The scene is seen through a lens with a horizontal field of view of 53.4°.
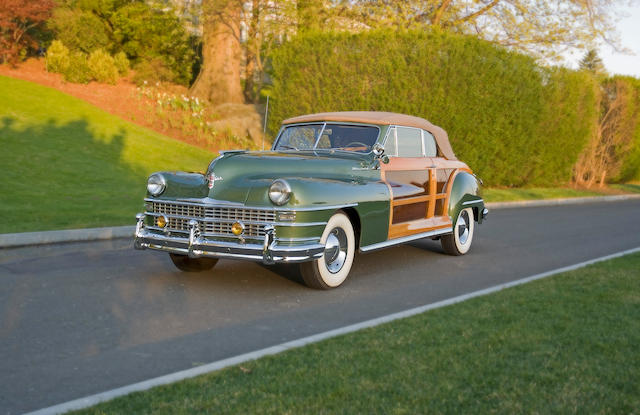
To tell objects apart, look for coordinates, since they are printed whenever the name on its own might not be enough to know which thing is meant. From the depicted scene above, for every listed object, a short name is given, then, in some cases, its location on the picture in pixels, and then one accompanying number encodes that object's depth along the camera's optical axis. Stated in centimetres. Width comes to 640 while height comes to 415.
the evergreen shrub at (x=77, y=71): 2594
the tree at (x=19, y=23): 2508
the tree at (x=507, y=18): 2462
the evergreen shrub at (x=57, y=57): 2611
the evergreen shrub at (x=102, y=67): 2623
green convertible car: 622
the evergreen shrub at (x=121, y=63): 2827
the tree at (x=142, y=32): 2988
